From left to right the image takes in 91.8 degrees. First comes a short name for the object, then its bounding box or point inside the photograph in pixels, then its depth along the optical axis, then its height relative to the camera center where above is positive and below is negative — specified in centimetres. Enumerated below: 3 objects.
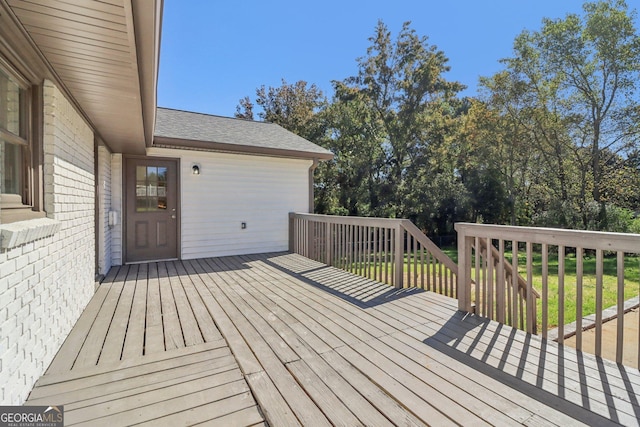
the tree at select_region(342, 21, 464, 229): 1345 +495
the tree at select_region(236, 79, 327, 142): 1664 +627
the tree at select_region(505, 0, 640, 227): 1053 +465
